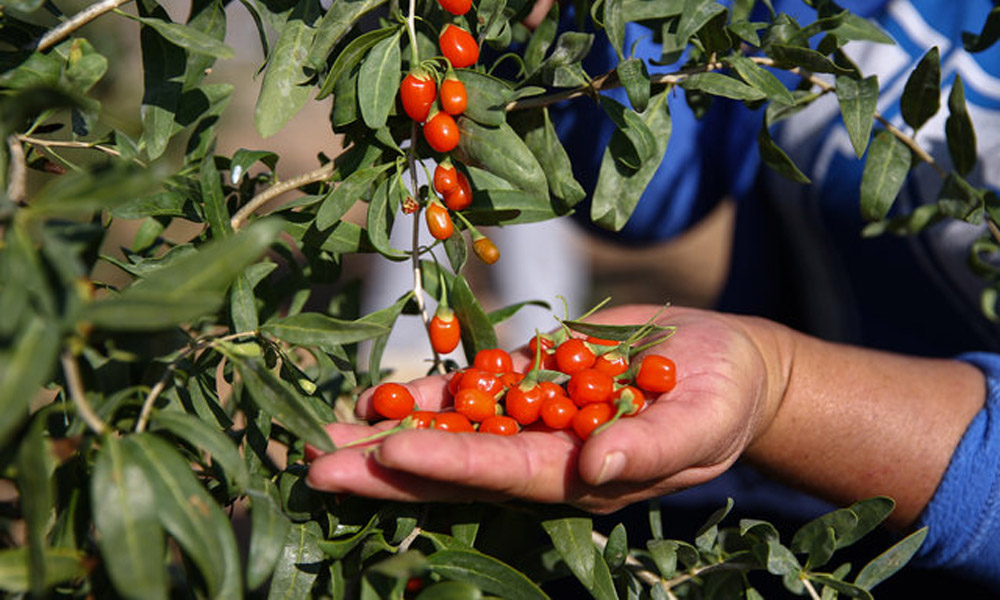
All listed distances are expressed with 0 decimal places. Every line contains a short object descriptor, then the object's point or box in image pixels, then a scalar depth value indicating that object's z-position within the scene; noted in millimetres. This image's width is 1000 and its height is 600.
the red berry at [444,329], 672
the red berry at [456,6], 631
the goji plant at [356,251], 568
